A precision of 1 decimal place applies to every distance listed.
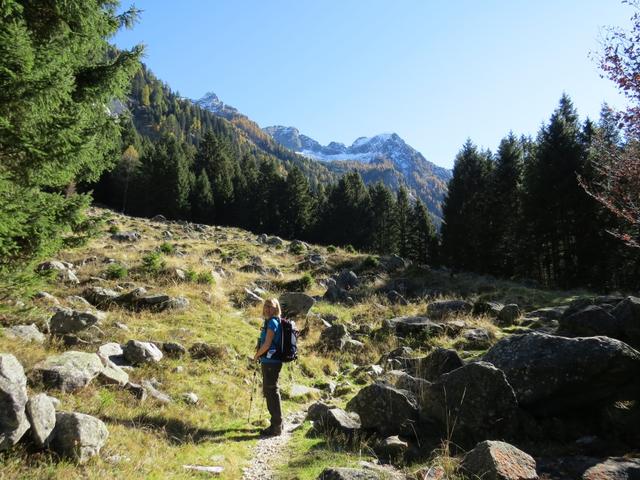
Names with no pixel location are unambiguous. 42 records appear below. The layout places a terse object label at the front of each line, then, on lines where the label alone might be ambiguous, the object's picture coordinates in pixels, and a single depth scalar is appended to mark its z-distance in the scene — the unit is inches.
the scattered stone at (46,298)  423.2
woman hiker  292.8
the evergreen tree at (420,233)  2261.3
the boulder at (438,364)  344.6
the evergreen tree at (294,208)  2506.2
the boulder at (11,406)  173.2
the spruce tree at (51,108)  227.9
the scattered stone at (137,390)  286.4
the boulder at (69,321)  352.8
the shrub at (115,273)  570.9
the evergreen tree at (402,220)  2465.6
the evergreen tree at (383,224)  2444.6
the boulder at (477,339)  465.3
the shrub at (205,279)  645.4
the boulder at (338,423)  272.5
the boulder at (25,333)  302.2
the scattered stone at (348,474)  187.0
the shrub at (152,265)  626.5
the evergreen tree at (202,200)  2474.2
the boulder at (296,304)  610.9
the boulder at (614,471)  177.6
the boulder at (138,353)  340.8
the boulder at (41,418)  186.7
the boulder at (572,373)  235.8
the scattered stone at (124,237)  981.7
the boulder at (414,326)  528.1
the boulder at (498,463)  177.3
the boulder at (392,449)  240.5
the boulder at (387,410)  267.7
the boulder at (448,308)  625.8
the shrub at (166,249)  871.7
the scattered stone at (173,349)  375.8
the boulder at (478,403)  238.4
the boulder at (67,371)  254.2
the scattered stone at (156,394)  294.3
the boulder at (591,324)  329.4
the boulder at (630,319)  317.1
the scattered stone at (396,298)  756.6
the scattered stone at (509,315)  580.6
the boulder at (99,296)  468.3
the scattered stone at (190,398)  310.1
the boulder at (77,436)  191.5
